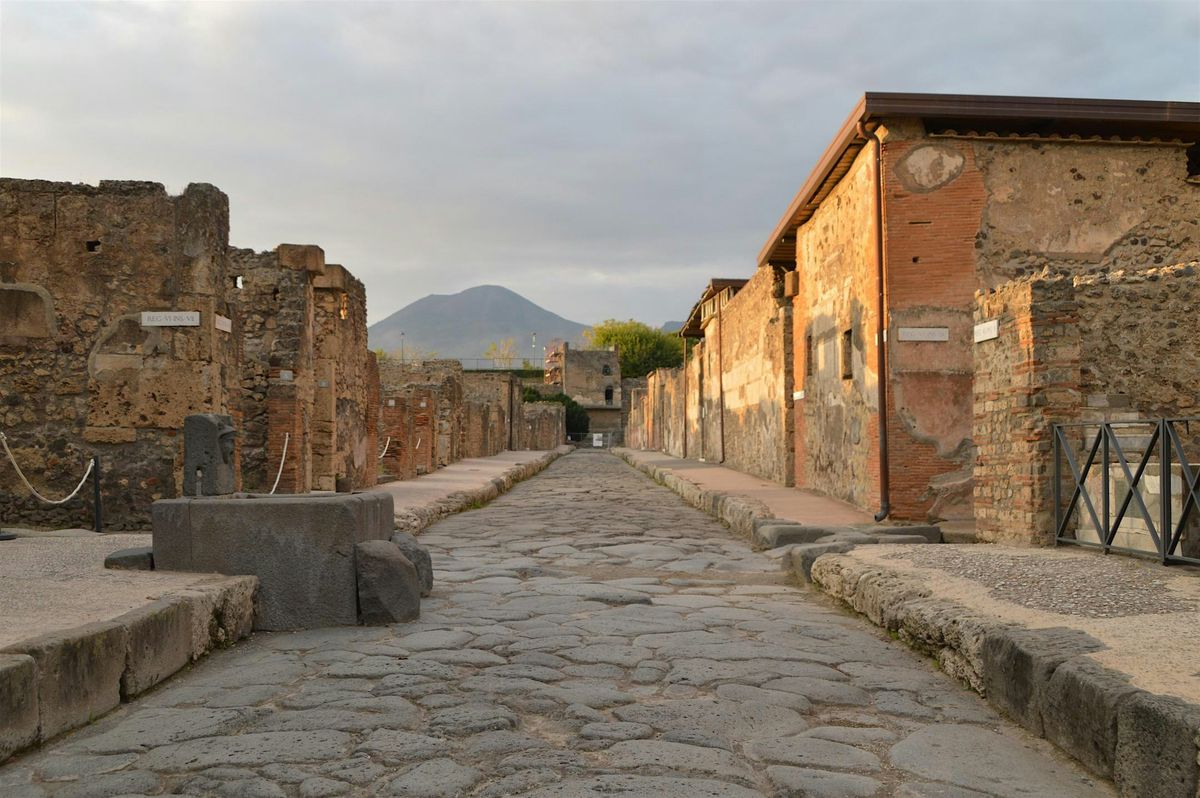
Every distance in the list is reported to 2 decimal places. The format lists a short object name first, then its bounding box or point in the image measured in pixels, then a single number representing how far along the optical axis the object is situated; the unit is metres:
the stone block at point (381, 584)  5.38
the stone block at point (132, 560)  5.50
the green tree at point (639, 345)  80.81
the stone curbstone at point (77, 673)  3.35
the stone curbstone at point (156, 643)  3.94
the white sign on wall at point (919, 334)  10.14
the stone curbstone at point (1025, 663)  3.51
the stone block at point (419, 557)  6.17
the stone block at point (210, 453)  6.48
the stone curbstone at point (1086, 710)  3.02
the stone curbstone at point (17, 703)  3.11
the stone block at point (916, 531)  8.45
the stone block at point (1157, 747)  2.63
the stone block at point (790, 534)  8.67
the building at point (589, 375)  71.06
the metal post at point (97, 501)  8.19
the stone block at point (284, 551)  5.33
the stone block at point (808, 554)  7.11
